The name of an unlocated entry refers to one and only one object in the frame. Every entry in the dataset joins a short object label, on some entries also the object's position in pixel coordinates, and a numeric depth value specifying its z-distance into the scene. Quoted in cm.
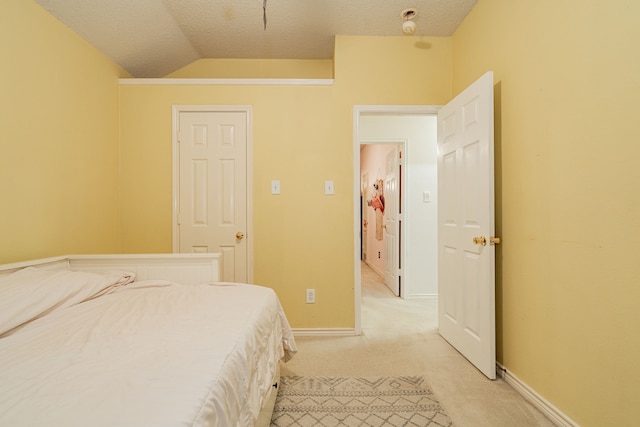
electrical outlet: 261
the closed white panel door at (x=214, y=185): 263
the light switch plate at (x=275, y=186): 262
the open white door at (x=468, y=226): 183
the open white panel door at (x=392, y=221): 385
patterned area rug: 148
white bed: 62
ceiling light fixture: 222
